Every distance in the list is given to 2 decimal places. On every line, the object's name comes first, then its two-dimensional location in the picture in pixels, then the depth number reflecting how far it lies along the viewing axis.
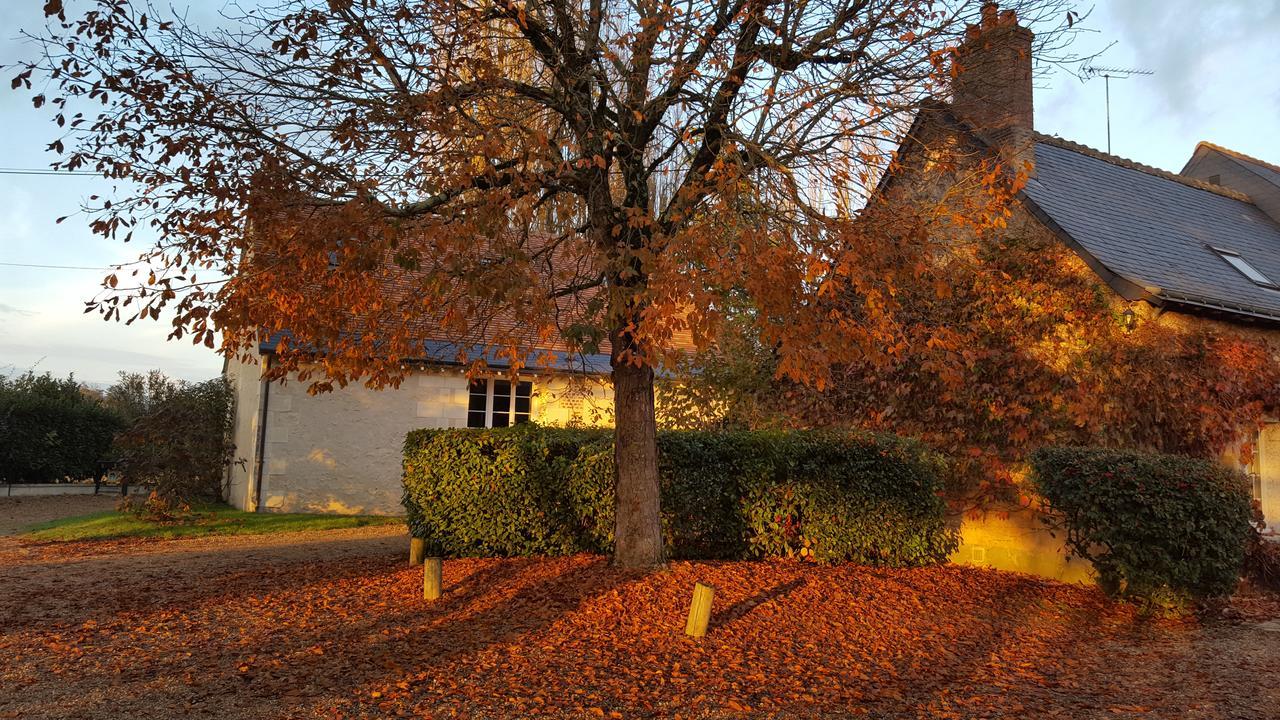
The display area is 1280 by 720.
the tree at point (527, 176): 5.84
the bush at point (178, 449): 12.95
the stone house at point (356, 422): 13.80
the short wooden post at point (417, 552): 8.38
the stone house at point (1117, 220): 7.71
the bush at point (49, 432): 19.67
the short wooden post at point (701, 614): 5.82
